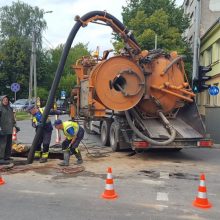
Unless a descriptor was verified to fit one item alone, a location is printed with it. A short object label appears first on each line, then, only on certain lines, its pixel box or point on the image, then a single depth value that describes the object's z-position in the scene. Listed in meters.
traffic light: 10.21
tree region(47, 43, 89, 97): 39.78
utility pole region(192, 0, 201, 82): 11.85
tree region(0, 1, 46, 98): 36.38
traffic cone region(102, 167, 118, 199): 4.65
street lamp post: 22.61
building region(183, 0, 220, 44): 24.20
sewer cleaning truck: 7.85
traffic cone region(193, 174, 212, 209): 4.38
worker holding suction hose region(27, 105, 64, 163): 7.16
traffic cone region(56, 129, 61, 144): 9.84
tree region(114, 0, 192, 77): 21.12
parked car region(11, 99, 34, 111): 28.31
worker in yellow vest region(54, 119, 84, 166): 6.74
